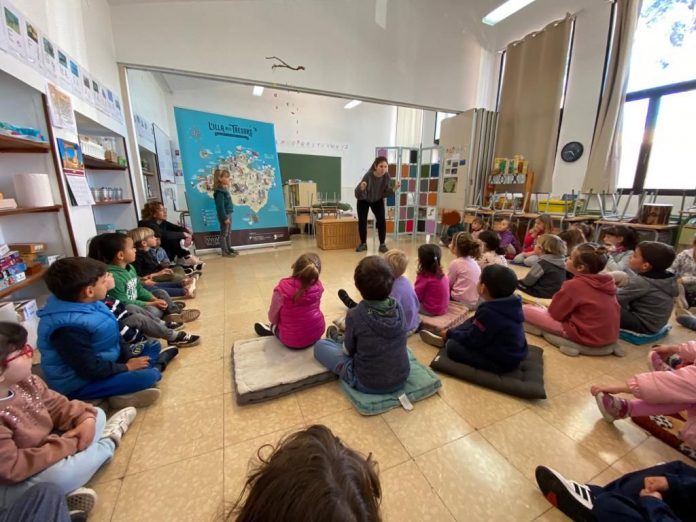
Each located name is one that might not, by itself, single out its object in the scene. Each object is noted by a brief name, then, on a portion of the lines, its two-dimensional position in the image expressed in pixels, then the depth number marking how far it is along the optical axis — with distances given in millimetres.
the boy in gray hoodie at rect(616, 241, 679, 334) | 1998
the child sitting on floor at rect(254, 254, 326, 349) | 1797
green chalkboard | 7719
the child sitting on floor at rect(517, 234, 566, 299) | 2777
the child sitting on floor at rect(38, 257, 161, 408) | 1274
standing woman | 4750
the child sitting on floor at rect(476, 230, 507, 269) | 3027
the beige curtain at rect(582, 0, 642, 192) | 4184
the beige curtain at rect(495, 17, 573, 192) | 5031
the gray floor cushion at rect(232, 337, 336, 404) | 1545
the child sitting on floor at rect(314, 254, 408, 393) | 1429
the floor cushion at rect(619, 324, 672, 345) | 2131
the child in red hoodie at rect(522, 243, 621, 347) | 1902
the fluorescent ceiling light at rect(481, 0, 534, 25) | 5141
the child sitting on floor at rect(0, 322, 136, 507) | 906
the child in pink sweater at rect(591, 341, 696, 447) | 1136
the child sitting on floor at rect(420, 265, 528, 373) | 1604
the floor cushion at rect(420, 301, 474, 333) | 2229
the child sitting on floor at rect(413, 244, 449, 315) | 2295
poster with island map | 4484
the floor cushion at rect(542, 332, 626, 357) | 1965
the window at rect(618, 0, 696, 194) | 3869
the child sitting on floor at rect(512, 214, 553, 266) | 3927
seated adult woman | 3350
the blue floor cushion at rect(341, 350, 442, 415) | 1448
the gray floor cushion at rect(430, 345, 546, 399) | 1544
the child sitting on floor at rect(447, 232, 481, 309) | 2574
